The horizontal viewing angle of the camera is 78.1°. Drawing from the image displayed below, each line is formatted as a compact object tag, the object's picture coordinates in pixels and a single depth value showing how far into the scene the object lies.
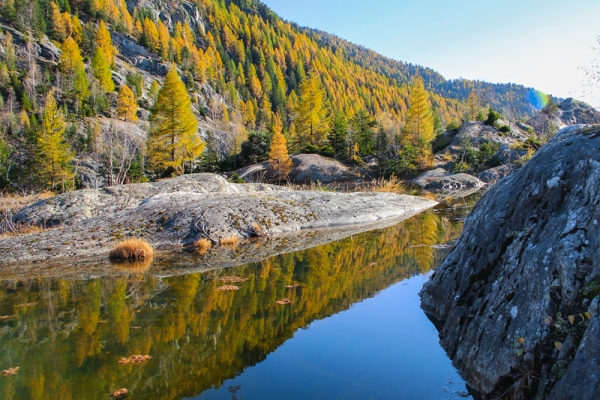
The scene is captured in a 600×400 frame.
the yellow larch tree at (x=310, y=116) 58.38
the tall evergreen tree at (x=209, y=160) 48.06
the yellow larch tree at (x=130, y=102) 64.49
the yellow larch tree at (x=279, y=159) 45.09
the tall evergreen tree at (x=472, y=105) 82.75
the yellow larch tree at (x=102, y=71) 77.54
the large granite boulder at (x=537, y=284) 2.73
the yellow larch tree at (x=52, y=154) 35.41
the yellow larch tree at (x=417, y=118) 55.84
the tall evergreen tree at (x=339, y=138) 53.34
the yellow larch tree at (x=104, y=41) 90.94
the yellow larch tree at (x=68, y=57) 77.96
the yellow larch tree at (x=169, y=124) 35.56
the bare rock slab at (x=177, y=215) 11.67
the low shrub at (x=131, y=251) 10.70
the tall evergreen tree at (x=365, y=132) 56.59
